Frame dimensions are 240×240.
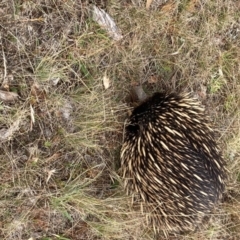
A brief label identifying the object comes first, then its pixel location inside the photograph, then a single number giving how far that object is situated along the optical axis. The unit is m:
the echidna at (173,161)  2.24
